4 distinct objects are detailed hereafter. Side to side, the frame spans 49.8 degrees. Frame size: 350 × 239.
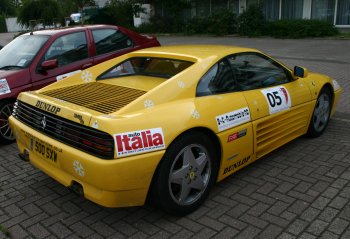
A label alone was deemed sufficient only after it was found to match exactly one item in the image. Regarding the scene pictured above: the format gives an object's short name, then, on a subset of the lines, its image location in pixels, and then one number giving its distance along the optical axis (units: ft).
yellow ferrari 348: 9.66
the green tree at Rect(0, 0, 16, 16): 199.46
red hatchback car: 17.61
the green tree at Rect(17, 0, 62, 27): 72.59
